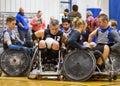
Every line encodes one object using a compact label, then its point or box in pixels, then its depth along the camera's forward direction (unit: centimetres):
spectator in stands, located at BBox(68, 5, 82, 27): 1135
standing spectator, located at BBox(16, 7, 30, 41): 1297
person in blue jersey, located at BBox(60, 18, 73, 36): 853
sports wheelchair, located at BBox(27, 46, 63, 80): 692
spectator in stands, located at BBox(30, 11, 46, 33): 1384
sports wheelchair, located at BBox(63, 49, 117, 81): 658
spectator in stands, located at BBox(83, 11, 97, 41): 1191
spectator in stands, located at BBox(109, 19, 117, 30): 830
